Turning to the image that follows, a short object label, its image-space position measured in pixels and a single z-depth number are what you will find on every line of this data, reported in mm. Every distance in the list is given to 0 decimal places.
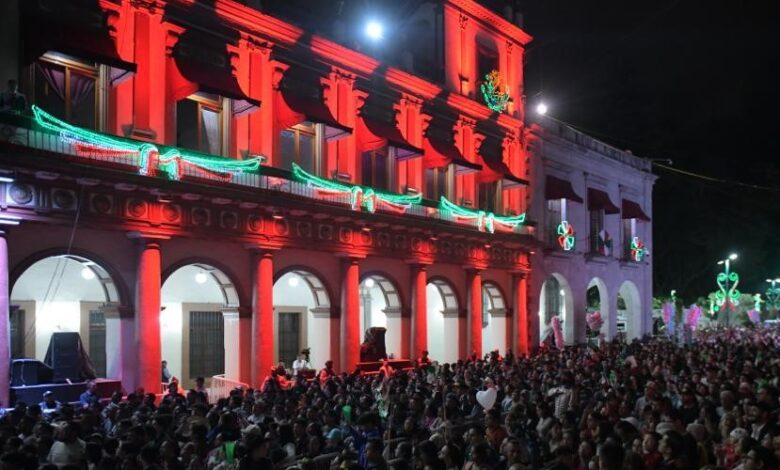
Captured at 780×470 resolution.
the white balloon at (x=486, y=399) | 13766
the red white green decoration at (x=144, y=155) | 17109
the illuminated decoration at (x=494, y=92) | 32594
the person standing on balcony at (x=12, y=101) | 16234
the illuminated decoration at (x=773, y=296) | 68062
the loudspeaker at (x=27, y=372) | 17031
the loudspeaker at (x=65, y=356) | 17484
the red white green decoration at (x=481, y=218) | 28438
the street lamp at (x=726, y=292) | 50897
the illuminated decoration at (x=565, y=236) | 36219
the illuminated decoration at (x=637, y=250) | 43281
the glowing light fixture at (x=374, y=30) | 27219
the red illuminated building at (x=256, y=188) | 17938
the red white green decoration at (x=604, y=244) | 39994
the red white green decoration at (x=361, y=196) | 22844
